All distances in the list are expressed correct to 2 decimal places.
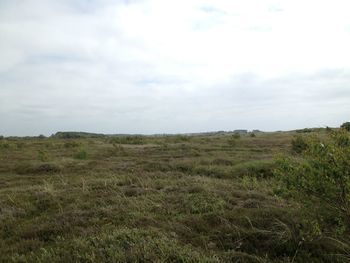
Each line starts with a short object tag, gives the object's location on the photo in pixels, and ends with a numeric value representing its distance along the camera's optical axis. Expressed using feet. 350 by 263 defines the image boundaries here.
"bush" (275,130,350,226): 14.70
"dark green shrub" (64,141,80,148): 101.95
